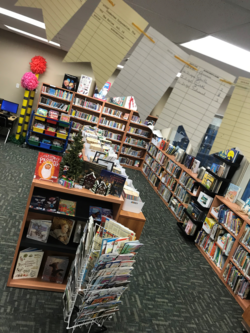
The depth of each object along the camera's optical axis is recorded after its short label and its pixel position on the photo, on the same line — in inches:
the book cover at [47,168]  102.5
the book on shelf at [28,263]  104.9
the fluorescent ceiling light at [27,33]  249.8
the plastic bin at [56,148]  302.2
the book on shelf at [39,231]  104.2
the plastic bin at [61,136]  299.9
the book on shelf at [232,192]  175.9
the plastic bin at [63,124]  298.5
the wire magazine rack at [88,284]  82.1
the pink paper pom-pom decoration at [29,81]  283.6
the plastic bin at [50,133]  297.1
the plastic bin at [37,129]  293.2
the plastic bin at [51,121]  296.3
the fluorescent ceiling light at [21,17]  163.9
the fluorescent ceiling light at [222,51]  89.5
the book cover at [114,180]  106.2
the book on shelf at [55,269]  109.5
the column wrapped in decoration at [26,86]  284.2
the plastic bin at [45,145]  298.5
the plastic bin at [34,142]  294.4
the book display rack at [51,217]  101.4
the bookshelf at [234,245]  143.6
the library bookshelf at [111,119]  314.8
